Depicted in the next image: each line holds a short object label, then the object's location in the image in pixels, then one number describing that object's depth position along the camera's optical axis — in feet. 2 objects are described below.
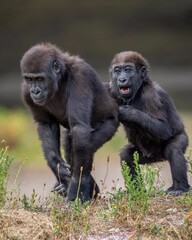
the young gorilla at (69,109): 56.44
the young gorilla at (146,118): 59.74
